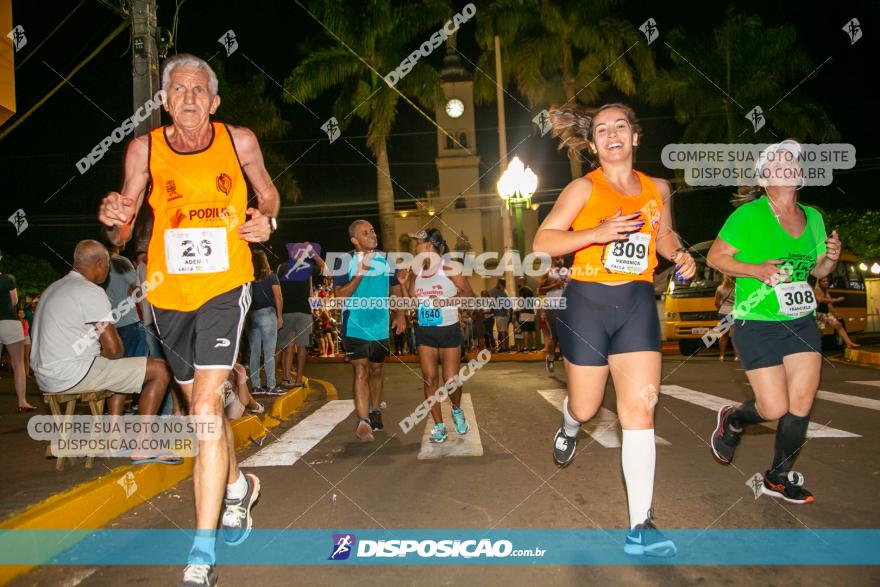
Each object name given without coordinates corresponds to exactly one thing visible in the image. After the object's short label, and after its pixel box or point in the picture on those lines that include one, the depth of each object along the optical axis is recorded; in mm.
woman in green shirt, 4383
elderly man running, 3529
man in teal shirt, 7324
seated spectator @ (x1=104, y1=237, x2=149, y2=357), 7855
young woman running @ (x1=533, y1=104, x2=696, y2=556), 3553
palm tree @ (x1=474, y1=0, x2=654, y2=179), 26391
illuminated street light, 19375
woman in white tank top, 7043
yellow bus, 18062
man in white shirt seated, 5457
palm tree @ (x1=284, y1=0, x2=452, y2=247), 25500
